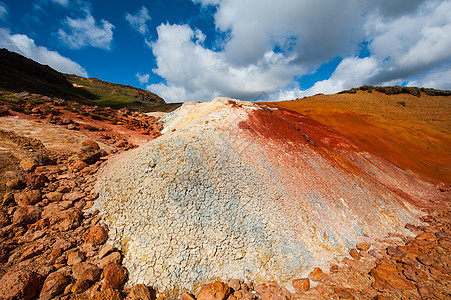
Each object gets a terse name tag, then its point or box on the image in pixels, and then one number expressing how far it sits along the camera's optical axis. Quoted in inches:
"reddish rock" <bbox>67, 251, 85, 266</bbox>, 136.5
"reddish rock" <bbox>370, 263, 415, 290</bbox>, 153.3
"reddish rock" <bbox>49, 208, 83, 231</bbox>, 157.8
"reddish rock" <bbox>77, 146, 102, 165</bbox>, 259.3
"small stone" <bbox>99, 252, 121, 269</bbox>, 140.4
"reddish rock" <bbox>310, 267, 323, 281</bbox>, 155.4
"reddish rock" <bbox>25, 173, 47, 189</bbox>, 187.2
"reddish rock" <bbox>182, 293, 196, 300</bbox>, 130.9
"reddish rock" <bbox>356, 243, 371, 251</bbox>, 191.9
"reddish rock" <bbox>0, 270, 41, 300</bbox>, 108.5
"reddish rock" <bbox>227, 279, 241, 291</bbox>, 141.7
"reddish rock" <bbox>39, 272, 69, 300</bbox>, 115.2
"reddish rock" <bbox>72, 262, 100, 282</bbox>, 127.4
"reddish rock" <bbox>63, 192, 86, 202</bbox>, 187.2
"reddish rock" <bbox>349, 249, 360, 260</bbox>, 181.1
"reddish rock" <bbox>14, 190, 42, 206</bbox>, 168.2
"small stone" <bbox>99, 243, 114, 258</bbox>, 145.9
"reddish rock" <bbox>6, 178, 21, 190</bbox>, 176.7
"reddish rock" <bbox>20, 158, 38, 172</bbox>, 211.3
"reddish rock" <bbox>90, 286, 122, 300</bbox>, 118.4
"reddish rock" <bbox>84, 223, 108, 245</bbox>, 153.6
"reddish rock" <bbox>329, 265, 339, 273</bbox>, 163.3
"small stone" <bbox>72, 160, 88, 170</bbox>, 240.6
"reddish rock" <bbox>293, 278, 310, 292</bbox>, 146.6
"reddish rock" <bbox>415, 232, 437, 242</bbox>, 219.9
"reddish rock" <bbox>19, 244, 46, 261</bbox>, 133.5
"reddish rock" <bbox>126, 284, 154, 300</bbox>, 125.6
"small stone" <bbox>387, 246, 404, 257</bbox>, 190.4
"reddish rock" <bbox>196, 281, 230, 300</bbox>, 132.2
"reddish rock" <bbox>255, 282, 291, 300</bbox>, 138.4
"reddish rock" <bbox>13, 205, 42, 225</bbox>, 153.4
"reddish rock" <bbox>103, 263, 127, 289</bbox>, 129.6
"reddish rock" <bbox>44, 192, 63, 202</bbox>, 181.9
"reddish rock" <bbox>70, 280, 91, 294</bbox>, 120.6
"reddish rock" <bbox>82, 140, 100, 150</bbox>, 303.5
